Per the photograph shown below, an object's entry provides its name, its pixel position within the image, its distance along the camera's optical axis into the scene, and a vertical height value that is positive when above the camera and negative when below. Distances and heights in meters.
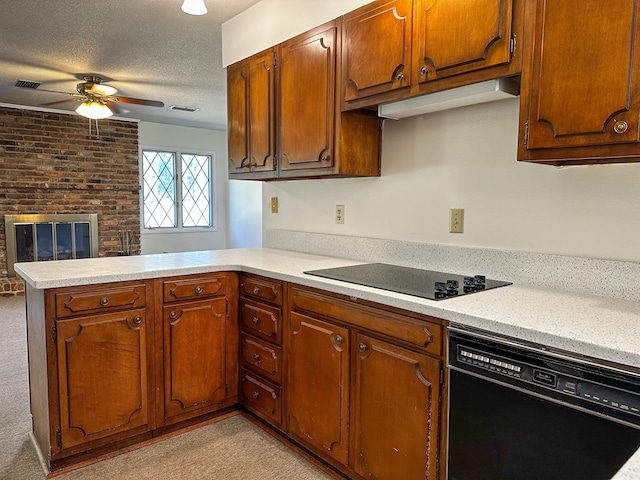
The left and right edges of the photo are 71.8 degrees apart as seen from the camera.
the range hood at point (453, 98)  1.68 +0.47
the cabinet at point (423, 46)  1.58 +0.67
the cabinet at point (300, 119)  2.32 +0.52
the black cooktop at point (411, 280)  1.65 -0.30
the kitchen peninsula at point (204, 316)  1.48 -0.48
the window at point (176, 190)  6.91 +0.30
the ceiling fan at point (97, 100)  4.10 +1.02
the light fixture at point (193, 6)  1.85 +0.85
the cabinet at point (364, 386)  1.54 -0.70
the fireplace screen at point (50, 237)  5.66 -0.41
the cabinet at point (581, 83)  1.29 +0.40
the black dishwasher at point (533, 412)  1.08 -0.55
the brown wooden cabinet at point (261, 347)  2.24 -0.74
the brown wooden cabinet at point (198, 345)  2.28 -0.74
